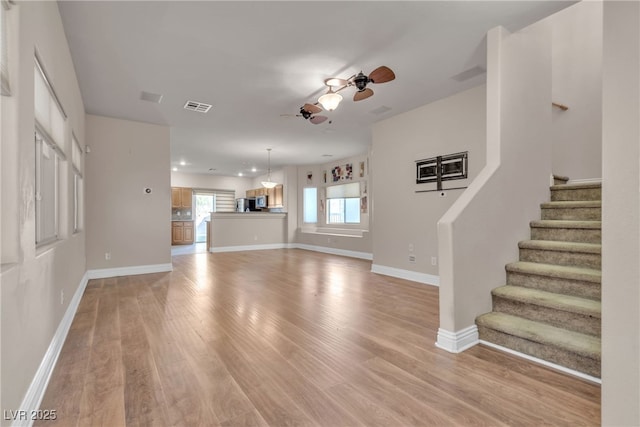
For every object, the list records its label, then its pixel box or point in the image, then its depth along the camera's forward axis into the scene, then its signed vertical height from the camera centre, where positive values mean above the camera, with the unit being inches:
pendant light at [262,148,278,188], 334.6 +32.5
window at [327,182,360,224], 321.7 +7.9
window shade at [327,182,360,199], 320.2 +22.8
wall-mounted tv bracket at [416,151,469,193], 157.4 +23.9
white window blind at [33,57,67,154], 80.9 +32.2
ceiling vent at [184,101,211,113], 166.4 +61.4
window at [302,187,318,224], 375.6 +6.0
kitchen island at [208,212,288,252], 323.6 -23.5
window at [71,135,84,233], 141.9 +12.7
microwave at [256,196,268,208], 416.8 +12.7
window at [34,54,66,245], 81.0 +19.0
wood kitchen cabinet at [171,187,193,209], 409.1 +19.4
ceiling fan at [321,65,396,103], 112.0 +52.8
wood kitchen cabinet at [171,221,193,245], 405.4 -30.6
